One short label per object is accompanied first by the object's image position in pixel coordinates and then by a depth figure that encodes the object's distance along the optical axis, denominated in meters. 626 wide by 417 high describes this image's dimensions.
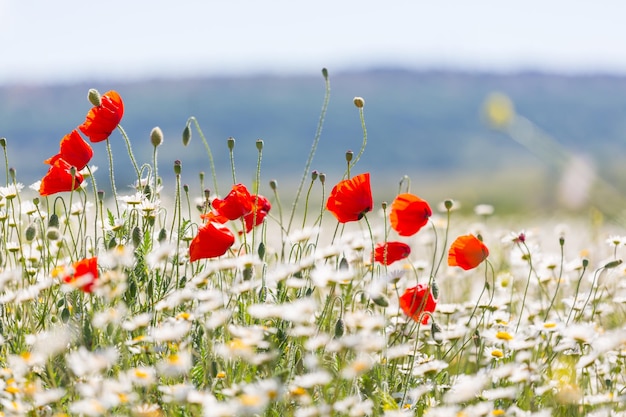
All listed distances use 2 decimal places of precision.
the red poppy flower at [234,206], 5.75
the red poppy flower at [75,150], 6.00
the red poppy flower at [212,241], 5.40
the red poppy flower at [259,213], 6.00
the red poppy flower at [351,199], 5.75
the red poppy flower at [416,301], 5.64
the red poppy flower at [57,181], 5.90
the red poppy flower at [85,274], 4.53
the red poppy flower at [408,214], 5.67
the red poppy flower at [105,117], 6.14
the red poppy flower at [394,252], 5.99
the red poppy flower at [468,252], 5.63
